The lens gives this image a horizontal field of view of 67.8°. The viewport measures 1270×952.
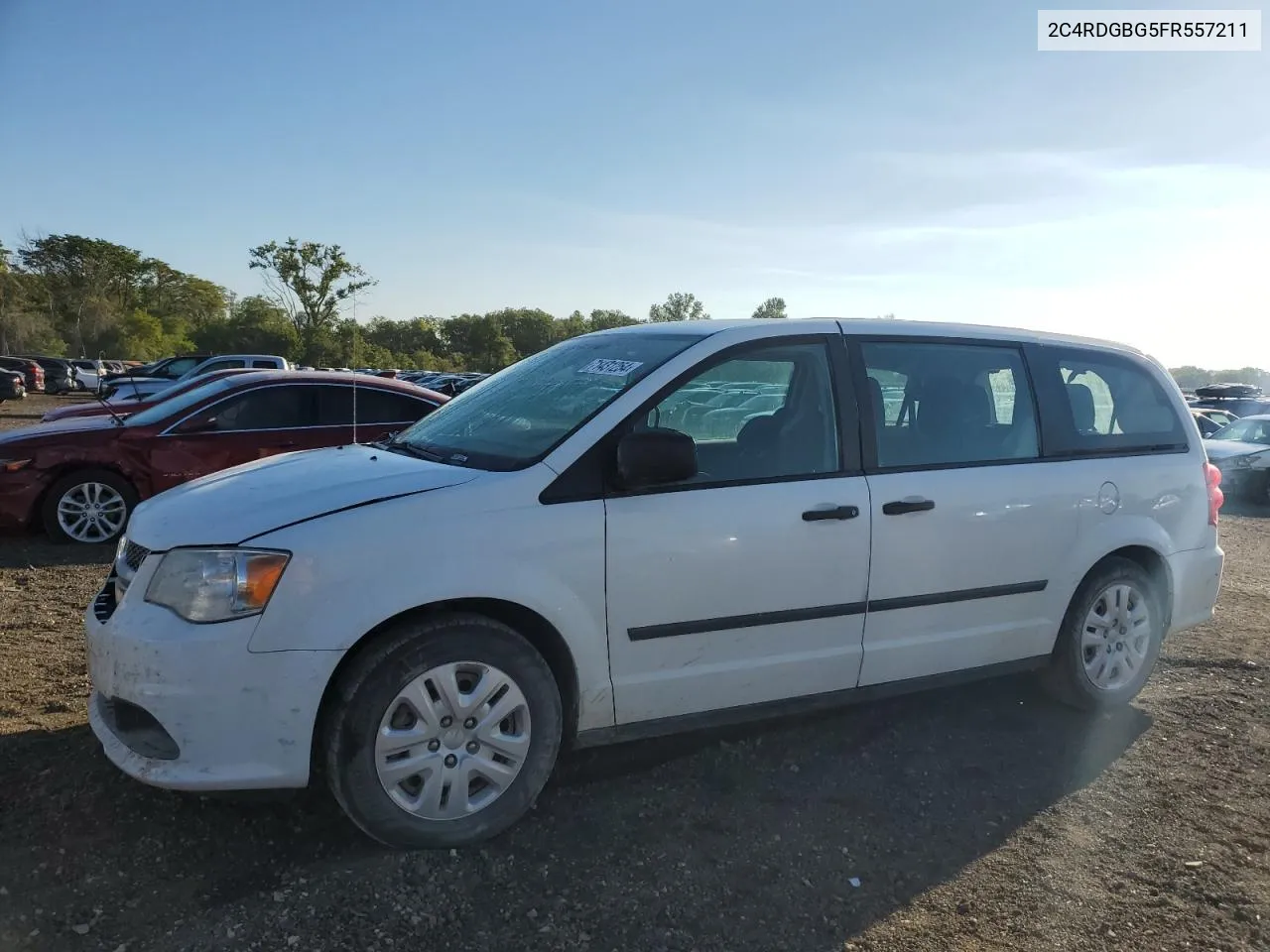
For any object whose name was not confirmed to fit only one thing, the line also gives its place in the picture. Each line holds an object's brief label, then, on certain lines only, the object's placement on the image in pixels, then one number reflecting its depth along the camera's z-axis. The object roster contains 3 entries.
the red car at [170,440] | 7.52
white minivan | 2.88
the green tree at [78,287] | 64.69
